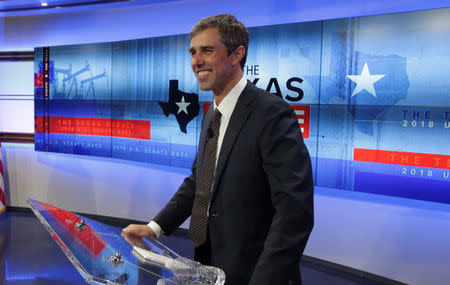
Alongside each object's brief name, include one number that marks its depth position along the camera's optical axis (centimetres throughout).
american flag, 521
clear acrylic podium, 101
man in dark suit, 108
